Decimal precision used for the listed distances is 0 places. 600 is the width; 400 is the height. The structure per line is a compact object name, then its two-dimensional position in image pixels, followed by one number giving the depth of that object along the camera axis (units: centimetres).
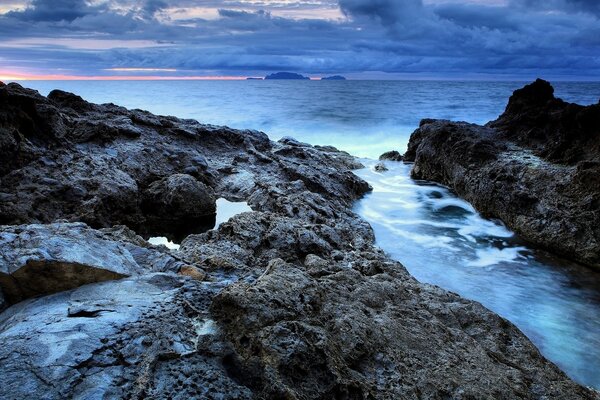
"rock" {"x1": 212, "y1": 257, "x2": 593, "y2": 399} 234
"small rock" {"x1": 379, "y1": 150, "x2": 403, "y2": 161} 1549
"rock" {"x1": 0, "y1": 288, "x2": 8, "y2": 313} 264
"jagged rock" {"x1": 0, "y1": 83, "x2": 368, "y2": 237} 588
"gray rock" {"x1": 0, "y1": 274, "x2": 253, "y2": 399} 201
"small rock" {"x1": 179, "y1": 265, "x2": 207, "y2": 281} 335
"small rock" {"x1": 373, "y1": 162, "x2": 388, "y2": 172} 1330
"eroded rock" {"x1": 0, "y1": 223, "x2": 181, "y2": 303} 273
